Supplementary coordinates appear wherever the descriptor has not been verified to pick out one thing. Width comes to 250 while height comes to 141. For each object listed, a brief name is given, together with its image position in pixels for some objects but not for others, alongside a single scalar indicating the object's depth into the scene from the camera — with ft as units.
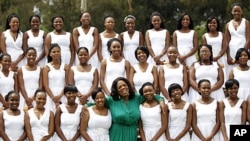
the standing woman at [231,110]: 36.42
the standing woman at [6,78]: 40.01
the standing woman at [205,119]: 36.55
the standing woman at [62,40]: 42.91
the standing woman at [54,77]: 39.86
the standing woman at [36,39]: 43.27
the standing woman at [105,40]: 43.55
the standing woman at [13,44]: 43.01
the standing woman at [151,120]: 36.14
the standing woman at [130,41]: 44.14
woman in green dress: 35.55
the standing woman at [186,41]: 43.60
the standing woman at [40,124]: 35.83
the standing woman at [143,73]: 39.45
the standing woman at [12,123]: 35.78
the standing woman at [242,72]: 40.04
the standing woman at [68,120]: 36.09
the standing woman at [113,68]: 39.88
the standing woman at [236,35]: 43.65
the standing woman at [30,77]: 40.06
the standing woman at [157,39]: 43.70
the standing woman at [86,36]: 43.62
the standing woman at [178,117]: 36.35
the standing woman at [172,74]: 39.68
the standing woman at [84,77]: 39.88
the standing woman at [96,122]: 35.83
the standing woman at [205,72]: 39.83
